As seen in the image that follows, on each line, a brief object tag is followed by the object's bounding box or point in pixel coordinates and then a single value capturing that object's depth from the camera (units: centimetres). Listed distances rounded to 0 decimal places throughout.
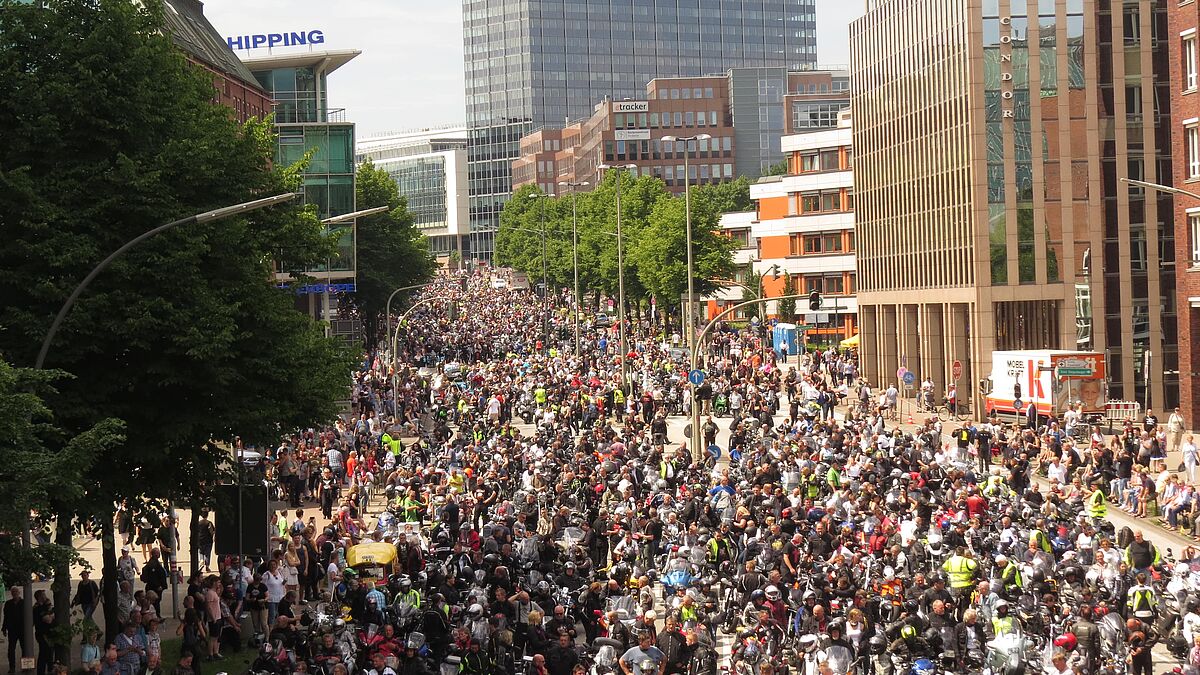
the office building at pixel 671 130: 19200
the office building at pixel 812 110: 14112
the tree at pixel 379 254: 9956
